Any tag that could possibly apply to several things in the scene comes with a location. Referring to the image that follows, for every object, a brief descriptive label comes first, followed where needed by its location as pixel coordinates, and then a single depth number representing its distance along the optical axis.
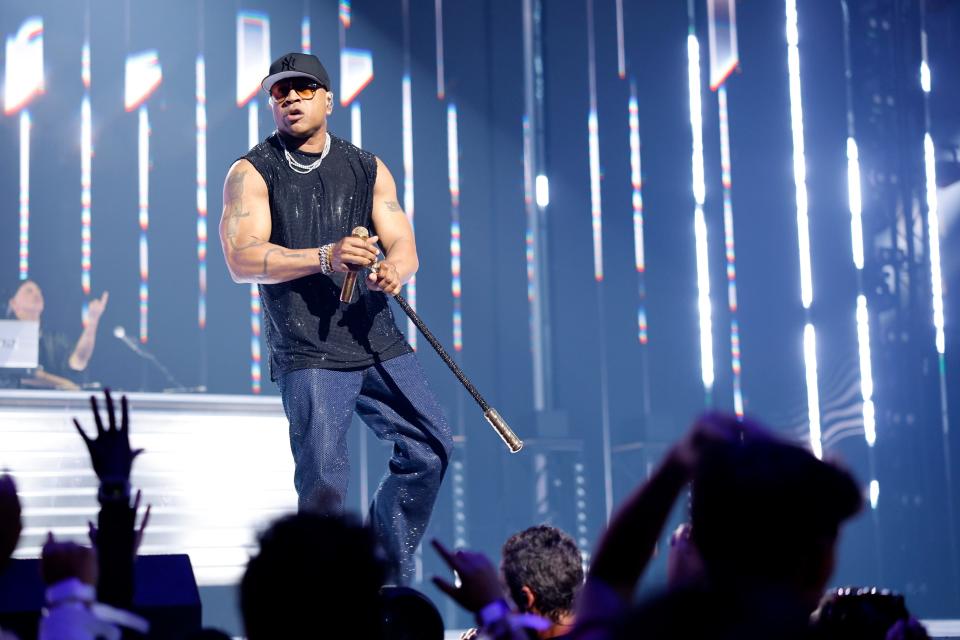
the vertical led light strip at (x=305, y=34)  16.55
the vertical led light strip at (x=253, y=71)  16.69
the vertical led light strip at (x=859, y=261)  14.32
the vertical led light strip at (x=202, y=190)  16.95
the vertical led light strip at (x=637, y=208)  15.31
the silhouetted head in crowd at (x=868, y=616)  3.19
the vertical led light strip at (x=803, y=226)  14.85
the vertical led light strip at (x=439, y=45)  15.99
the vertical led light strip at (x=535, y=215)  15.17
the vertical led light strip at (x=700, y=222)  15.19
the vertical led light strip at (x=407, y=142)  15.89
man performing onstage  6.57
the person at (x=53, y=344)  14.96
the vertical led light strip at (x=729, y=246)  15.03
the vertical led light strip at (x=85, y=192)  17.16
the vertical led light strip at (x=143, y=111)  16.97
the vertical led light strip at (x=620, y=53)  15.80
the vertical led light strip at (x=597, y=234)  14.85
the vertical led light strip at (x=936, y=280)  13.84
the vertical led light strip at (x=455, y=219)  15.57
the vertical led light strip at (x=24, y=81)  16.66
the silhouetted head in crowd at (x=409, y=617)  5.03
